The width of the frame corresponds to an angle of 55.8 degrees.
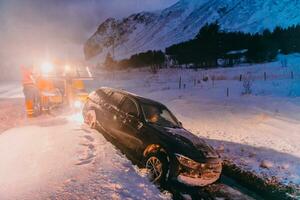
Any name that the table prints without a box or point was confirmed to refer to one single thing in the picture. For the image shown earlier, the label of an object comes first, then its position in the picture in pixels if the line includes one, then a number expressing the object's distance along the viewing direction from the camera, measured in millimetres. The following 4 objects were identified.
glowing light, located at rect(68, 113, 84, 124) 10366
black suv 5832
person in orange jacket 12523
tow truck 12627
